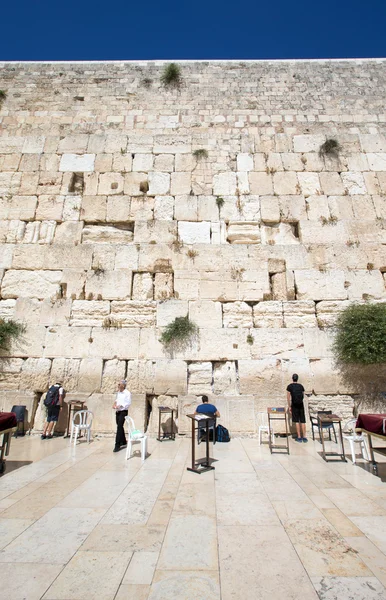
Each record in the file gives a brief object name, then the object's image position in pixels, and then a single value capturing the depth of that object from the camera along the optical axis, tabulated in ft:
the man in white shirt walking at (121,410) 18.52
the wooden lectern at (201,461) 14.47
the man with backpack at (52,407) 21.59
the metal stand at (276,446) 18.12
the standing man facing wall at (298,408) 20.98
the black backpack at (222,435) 20.83
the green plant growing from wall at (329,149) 30.86
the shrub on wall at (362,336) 23.35
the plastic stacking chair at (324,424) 17.78
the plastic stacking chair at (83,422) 19.13
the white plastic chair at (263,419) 22.72
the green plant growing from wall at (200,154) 30.60
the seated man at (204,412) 19.13
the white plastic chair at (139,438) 16.25
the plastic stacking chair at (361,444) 16.14
